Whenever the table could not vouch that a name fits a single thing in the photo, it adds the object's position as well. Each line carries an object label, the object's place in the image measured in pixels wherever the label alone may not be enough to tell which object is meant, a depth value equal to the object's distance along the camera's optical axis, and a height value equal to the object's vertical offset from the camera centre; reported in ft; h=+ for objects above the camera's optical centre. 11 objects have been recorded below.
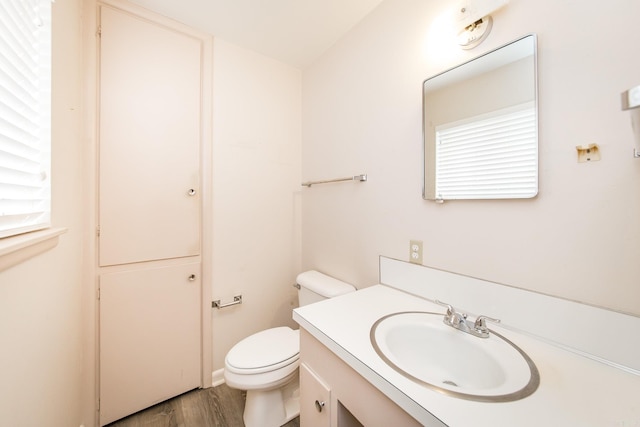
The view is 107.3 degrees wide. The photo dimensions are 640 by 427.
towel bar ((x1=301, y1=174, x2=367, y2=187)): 4.68 +0.75
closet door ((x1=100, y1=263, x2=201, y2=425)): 4.30 -2.45
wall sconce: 1.23 +0.62
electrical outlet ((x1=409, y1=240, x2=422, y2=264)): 3.77 -0.61
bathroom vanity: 1.75 -1.42
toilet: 4.00 -2.70
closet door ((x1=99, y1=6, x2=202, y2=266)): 4.23 +1.41
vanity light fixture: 2.90 +2.50
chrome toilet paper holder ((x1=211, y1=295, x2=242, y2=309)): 5.30 -2.07
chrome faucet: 2.70 -1.30
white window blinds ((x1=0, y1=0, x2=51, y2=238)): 2.07 +0.98
